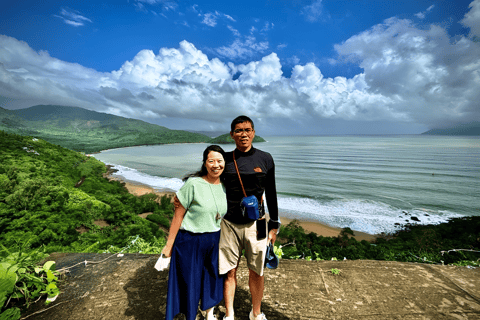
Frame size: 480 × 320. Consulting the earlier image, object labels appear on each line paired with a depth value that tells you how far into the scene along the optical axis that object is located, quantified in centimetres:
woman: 207
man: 223
